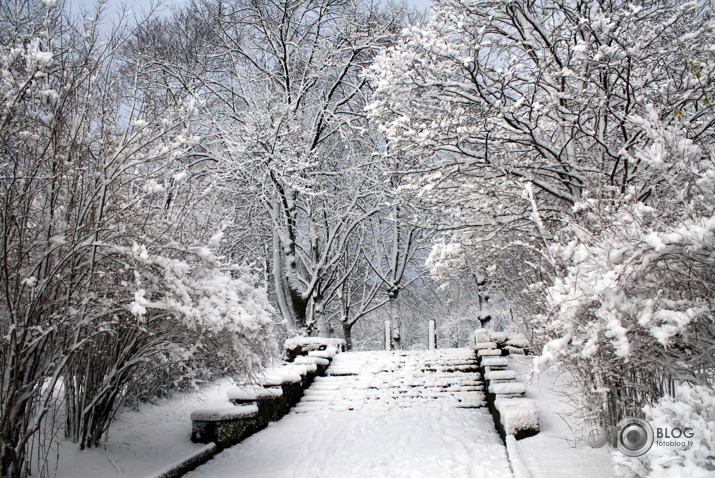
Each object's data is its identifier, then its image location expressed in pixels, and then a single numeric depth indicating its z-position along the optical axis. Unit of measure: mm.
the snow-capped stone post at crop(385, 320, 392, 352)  18225
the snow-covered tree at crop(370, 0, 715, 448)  3137
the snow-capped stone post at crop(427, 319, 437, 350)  17484
